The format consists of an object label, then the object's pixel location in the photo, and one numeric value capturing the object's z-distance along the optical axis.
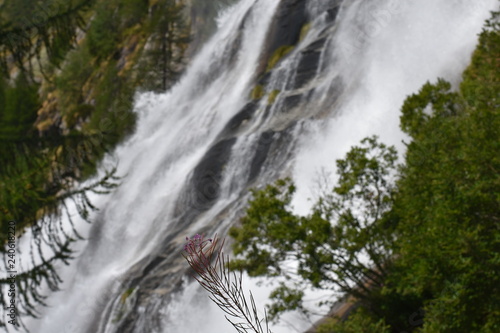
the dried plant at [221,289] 1.56
